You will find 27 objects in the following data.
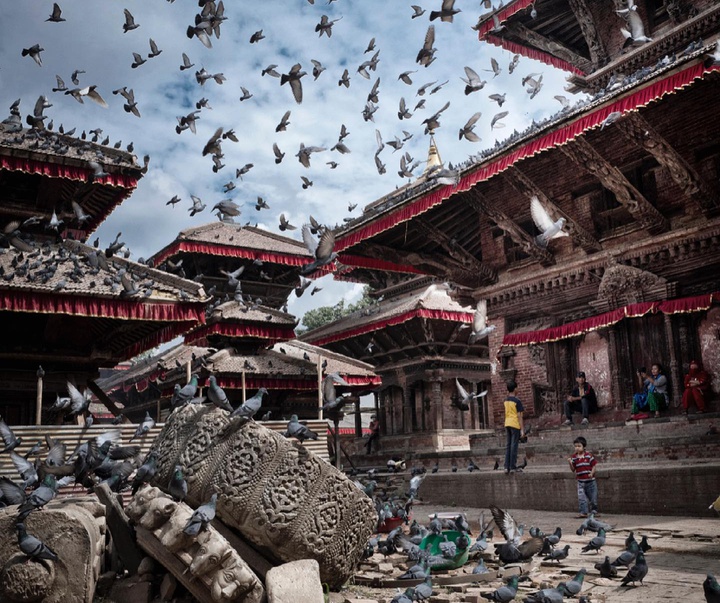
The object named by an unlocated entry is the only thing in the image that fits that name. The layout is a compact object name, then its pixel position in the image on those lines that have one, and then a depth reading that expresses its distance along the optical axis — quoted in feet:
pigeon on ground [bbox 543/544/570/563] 20.15
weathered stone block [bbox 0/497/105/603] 15.65
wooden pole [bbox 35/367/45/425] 30.01
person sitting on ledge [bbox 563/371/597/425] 43.37
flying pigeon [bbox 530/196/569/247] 36.24
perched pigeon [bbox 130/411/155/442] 29.32
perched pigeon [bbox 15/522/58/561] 15.53
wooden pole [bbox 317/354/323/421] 42.34
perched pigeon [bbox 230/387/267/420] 18.15
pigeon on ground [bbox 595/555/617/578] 17.97
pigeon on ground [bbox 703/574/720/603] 12.60
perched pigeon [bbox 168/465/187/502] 17.15
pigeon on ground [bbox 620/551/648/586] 16.40
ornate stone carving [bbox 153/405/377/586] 16.65
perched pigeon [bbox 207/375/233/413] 20.79
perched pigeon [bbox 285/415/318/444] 22.94
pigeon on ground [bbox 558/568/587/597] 15.64
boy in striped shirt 31.58
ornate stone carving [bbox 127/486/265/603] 14.57
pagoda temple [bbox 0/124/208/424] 33.63
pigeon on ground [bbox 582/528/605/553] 20.36
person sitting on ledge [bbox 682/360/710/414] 36.37
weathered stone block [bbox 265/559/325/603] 14.75
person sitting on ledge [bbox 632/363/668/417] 38.63
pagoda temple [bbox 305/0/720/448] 37.14
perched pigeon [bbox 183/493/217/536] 15.02
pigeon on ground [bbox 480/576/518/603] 15.37
